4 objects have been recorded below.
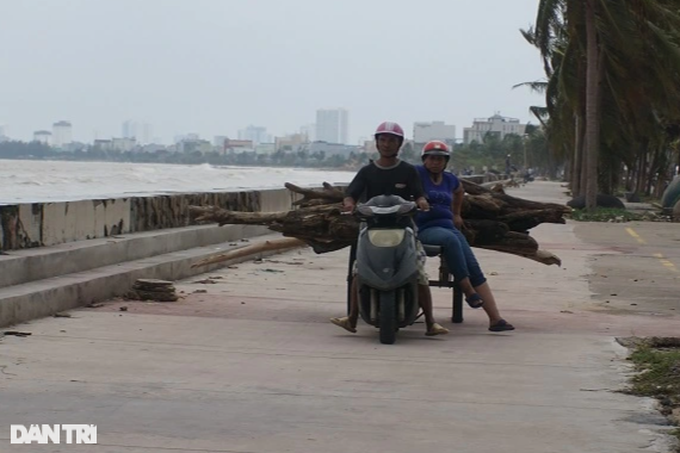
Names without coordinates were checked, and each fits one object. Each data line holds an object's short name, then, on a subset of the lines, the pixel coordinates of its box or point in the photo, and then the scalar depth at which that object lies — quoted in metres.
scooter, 13.39
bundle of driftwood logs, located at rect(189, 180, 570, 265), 16.13
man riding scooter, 14.11
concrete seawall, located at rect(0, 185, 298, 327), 14.67
